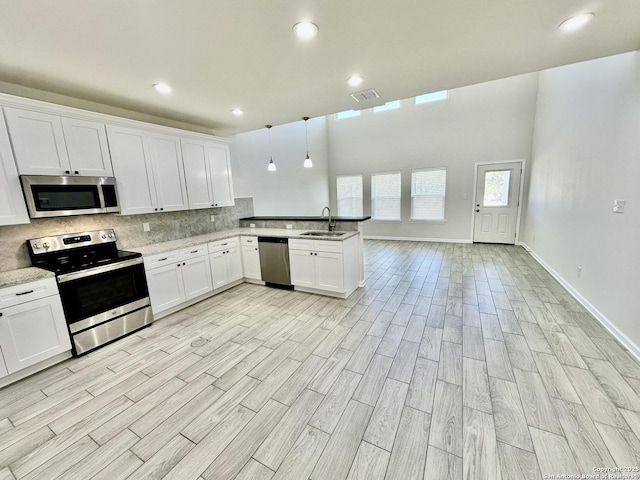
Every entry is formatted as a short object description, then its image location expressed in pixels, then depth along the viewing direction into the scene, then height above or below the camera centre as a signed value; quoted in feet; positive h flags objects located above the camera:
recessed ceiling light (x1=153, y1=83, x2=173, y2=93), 8.55 +4.12
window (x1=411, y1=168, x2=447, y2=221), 22.50 +0.19
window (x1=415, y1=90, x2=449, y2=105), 21.20 +8.19
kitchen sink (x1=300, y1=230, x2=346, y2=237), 12.44 -1.68
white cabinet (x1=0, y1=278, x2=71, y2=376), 6.87 -3.17
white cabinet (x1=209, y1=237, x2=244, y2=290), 12.67 -2.99
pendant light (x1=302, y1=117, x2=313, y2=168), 23.34 +6.03
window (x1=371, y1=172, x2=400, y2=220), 24.35 +0.11
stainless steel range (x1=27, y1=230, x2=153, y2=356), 8.06 -2.49
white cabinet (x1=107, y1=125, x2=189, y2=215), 9.79 +1.57
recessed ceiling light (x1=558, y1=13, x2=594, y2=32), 5.87 +3.93
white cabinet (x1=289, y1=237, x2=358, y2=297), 11.62 -3.09
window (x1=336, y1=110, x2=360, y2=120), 24.83 +8.25
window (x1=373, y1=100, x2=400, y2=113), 22.86 +8.12
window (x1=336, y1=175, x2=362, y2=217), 26.04 +0.42
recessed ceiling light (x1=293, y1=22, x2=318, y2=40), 5.77 +3.96
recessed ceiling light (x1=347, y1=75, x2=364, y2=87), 8.69 +4.12
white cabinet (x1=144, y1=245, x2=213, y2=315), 10.20 -3.02
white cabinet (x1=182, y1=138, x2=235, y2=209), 12.35 +1.65
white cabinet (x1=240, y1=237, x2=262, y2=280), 13.84 -2.98
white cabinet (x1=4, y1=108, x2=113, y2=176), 7.51 +2.18
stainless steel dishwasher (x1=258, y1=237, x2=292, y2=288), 13.00 -3.01
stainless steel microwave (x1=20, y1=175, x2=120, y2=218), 7.70 +0.56
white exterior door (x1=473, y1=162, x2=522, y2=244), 20.33 -0.85
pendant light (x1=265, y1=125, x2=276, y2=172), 13.74 +1.95
